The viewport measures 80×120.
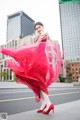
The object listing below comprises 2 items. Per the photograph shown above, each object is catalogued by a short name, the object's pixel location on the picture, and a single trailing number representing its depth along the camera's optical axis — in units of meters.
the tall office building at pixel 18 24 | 78.35
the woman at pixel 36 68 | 1.84
